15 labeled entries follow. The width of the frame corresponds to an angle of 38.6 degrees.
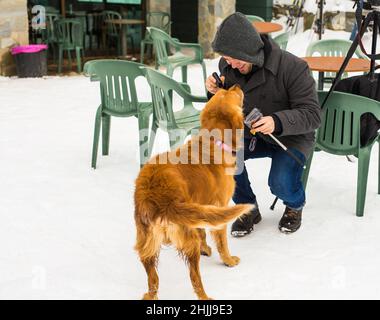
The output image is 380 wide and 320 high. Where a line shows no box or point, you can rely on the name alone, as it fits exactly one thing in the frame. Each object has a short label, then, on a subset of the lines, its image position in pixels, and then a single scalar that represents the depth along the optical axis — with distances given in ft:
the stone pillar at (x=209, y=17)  35.29
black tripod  11.41
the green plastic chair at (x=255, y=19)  26.89
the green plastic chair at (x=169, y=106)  11.95
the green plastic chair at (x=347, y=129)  10.69
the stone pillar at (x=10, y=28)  26.99
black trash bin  27.20
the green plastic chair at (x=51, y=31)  32.14
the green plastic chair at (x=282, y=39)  22.70
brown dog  6.70
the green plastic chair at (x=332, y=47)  18.48
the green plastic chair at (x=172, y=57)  23.43
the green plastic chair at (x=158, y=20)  36.27
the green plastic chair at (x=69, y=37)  29.91
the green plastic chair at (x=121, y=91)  13.26
